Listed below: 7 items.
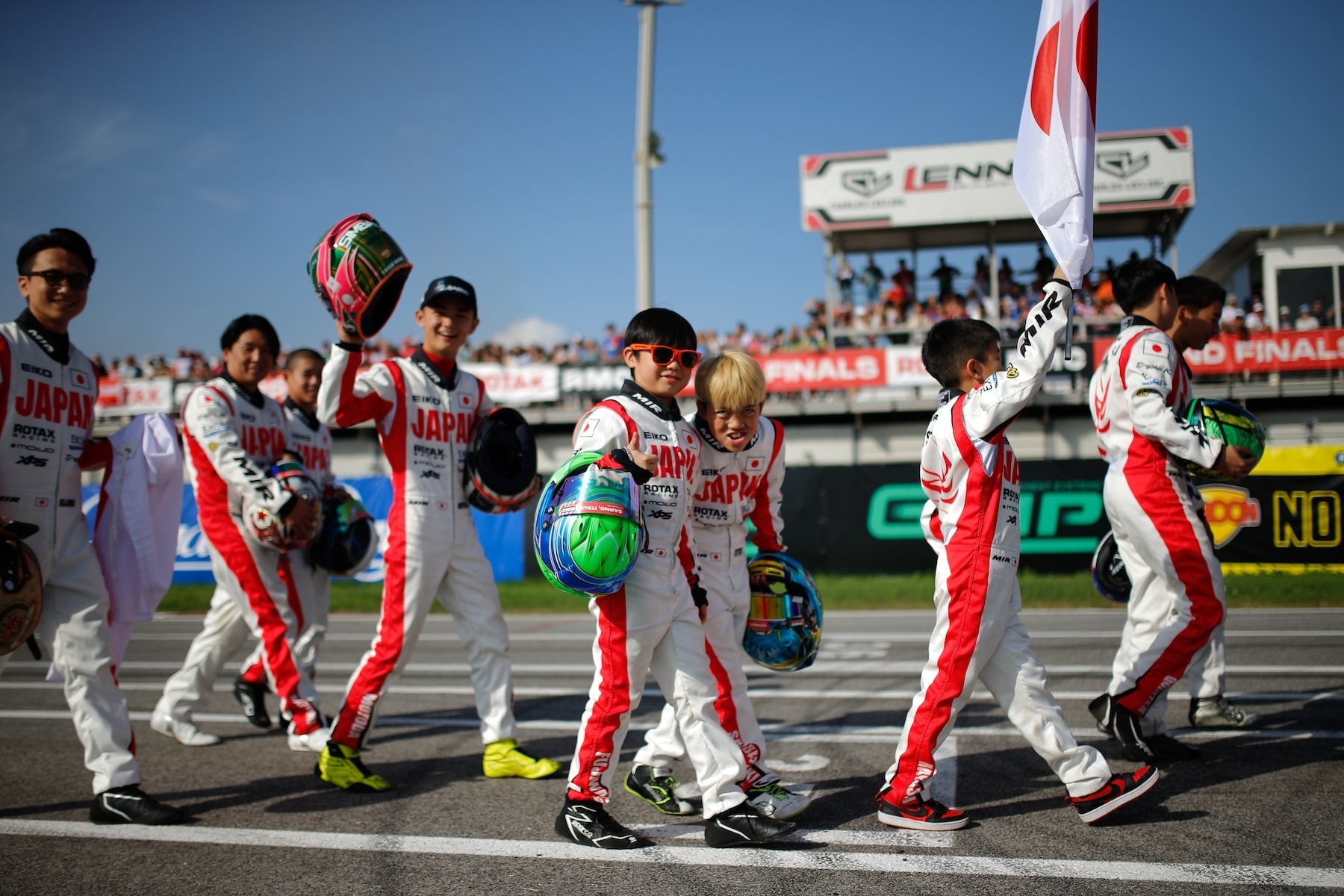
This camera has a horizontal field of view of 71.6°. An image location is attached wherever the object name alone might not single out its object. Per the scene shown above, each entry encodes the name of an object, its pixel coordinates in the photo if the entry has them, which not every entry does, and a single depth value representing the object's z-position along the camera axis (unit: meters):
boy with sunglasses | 3.45
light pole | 12.31
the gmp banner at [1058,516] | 12.52
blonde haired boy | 3.71
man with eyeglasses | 3.90
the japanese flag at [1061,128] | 3.43
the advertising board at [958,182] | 24.17
